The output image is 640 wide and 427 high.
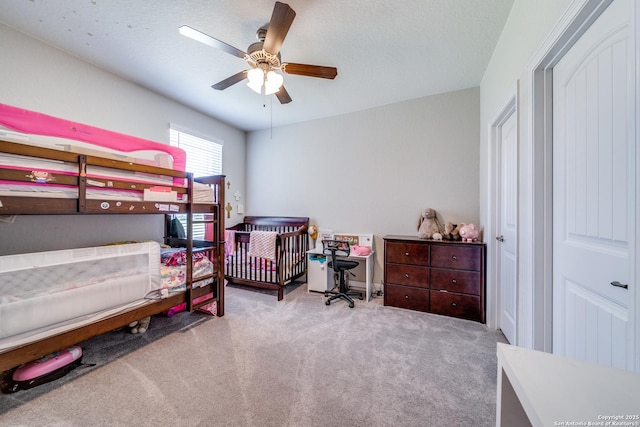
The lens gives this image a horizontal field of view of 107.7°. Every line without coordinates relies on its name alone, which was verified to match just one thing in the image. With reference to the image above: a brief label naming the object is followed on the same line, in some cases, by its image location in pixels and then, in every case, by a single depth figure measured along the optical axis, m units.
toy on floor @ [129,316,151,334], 2.18
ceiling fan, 1.59
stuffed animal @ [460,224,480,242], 2.57
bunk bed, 1.34
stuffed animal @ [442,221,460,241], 2.68
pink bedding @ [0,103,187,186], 1.73
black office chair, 2.87
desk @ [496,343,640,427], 0.44
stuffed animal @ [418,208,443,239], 2.89
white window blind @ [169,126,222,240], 3.24
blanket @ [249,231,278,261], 3.02
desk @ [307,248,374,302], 3.26
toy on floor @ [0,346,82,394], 1.49
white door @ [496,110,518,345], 1.96
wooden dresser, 2.46
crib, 3.04
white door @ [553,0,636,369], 0.87
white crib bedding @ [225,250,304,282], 3.13
